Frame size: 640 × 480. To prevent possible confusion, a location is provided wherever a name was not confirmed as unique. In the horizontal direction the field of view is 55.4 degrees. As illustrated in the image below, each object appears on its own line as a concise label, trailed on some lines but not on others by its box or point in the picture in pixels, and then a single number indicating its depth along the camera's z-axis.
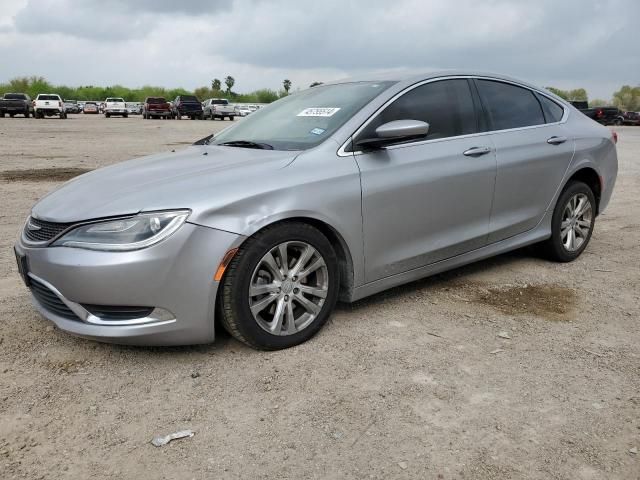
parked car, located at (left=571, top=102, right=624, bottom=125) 42.17
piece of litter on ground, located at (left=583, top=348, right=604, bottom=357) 3.36
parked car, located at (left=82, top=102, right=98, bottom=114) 65.31
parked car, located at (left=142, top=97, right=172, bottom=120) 45.59
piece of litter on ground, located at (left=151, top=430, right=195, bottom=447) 2.54
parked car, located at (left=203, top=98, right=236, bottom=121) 45.41
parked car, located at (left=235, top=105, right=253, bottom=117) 58.31
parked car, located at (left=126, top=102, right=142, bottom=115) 65.96
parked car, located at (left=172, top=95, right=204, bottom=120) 46.06
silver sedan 3.02
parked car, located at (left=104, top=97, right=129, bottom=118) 50.19
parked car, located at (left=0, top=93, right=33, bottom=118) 40.52
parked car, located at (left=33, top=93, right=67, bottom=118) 41.34
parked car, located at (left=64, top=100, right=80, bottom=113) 68.56
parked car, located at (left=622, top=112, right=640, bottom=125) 46.84
